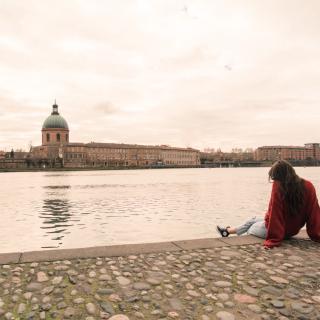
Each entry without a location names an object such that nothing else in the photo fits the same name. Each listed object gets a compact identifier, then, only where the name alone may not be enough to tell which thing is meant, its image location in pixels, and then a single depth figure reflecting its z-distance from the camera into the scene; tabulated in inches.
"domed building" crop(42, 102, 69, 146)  7234.3
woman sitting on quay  288.0
